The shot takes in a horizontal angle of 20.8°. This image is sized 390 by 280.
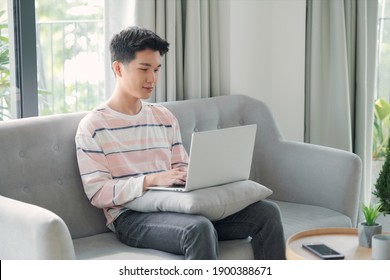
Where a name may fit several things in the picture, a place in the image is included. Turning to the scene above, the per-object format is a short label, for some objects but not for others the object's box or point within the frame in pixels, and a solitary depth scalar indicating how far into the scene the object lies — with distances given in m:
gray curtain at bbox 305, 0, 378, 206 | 5.31
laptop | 3.56
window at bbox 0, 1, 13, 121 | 4.33
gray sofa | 3.17
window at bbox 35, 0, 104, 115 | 4.63
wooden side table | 3.29
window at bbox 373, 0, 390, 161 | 5.47
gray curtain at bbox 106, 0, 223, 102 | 4.68
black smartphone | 3.24
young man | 3.55
